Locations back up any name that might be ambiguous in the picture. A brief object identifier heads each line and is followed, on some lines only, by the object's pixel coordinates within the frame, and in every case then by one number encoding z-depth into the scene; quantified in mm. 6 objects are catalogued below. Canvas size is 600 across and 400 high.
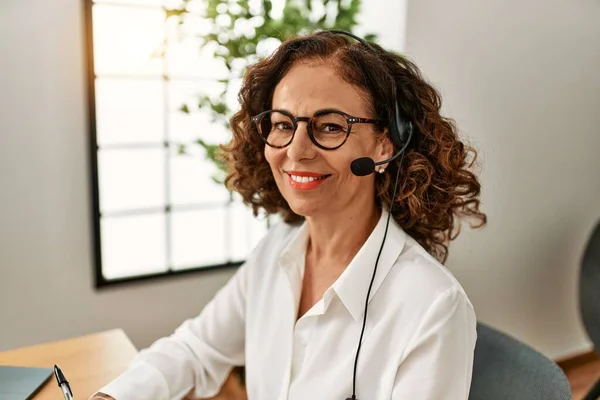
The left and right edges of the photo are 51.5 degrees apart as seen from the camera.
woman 1128
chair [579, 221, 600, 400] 2324
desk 1291
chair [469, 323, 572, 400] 1136
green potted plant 1935
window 2176
